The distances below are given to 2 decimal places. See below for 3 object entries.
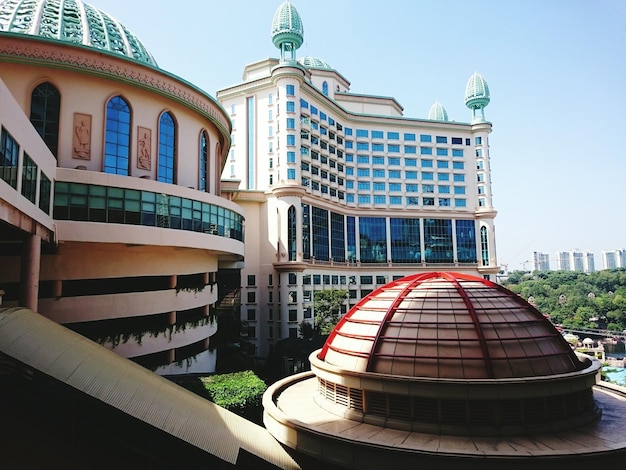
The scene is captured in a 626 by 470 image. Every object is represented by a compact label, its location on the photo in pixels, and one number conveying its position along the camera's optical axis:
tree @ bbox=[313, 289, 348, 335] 54.72
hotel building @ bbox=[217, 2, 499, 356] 54.59
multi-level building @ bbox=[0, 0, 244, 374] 23.02
